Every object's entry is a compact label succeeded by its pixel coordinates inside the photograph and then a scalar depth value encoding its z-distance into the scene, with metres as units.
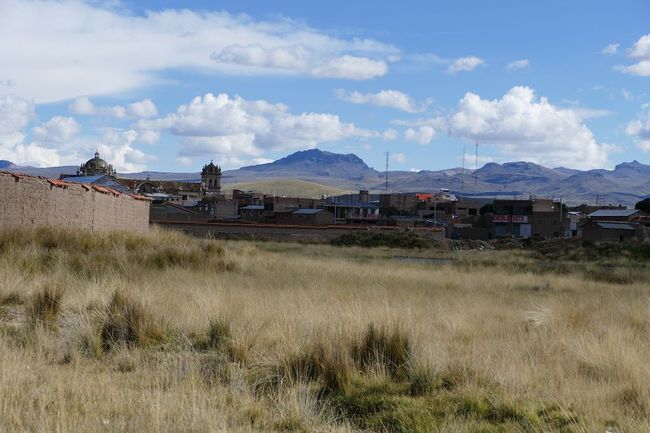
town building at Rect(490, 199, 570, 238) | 104.62
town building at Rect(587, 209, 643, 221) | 103.31
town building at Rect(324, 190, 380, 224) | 111.65
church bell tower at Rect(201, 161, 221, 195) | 191.62
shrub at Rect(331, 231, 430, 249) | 70.19
